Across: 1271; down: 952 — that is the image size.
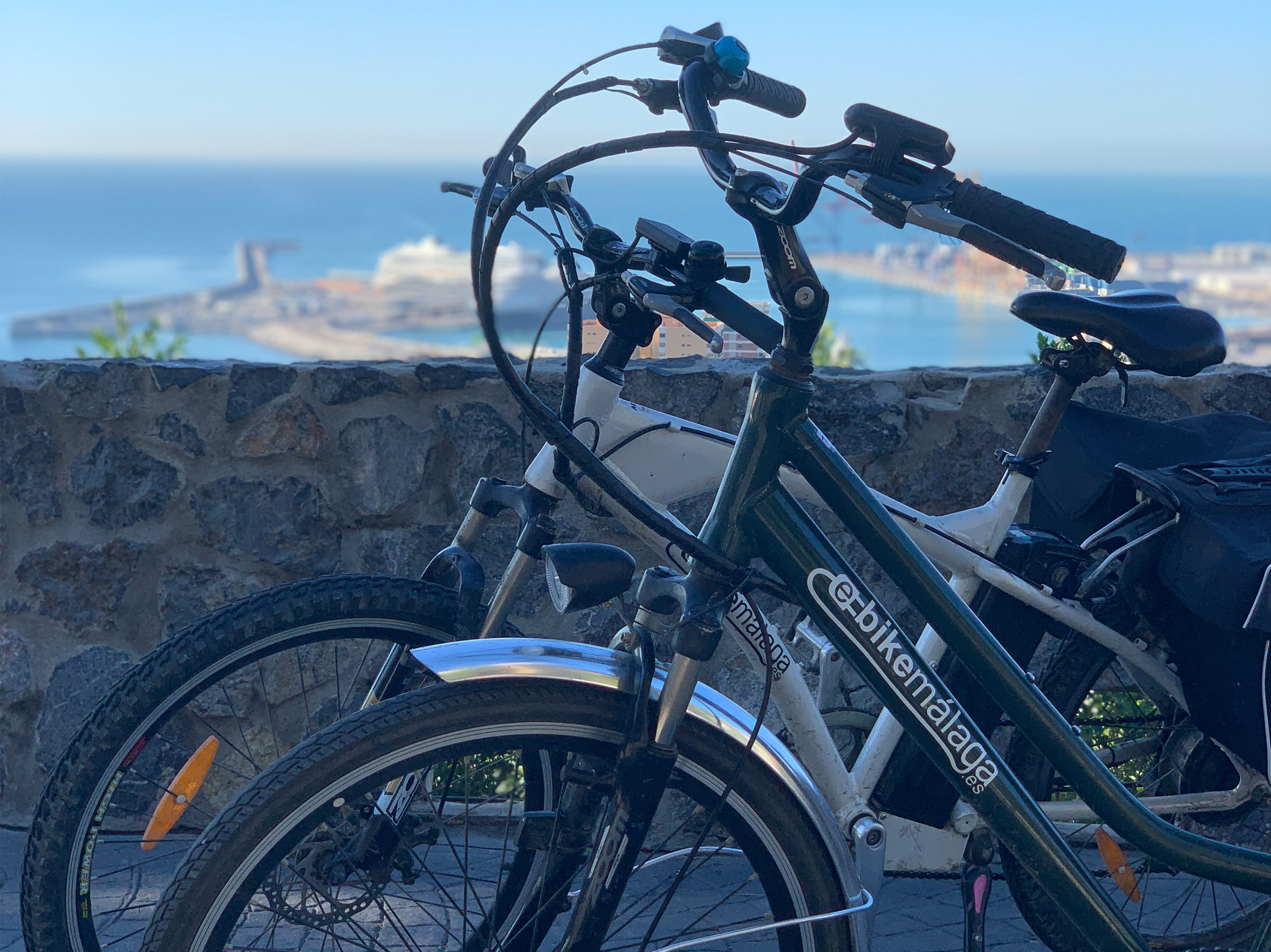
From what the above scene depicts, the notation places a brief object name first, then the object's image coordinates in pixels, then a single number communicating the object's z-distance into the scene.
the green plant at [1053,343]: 1.95
